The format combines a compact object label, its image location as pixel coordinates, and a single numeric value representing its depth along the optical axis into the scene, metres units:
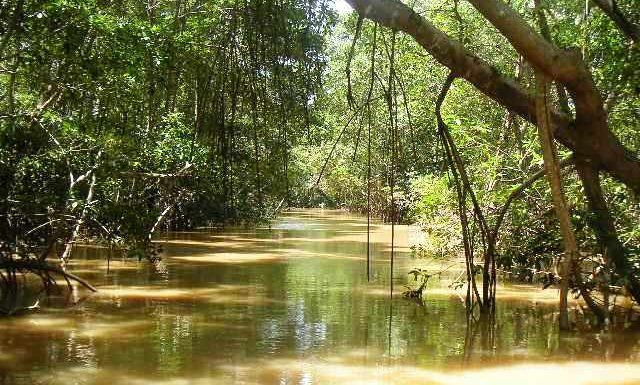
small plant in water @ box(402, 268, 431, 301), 9.23
